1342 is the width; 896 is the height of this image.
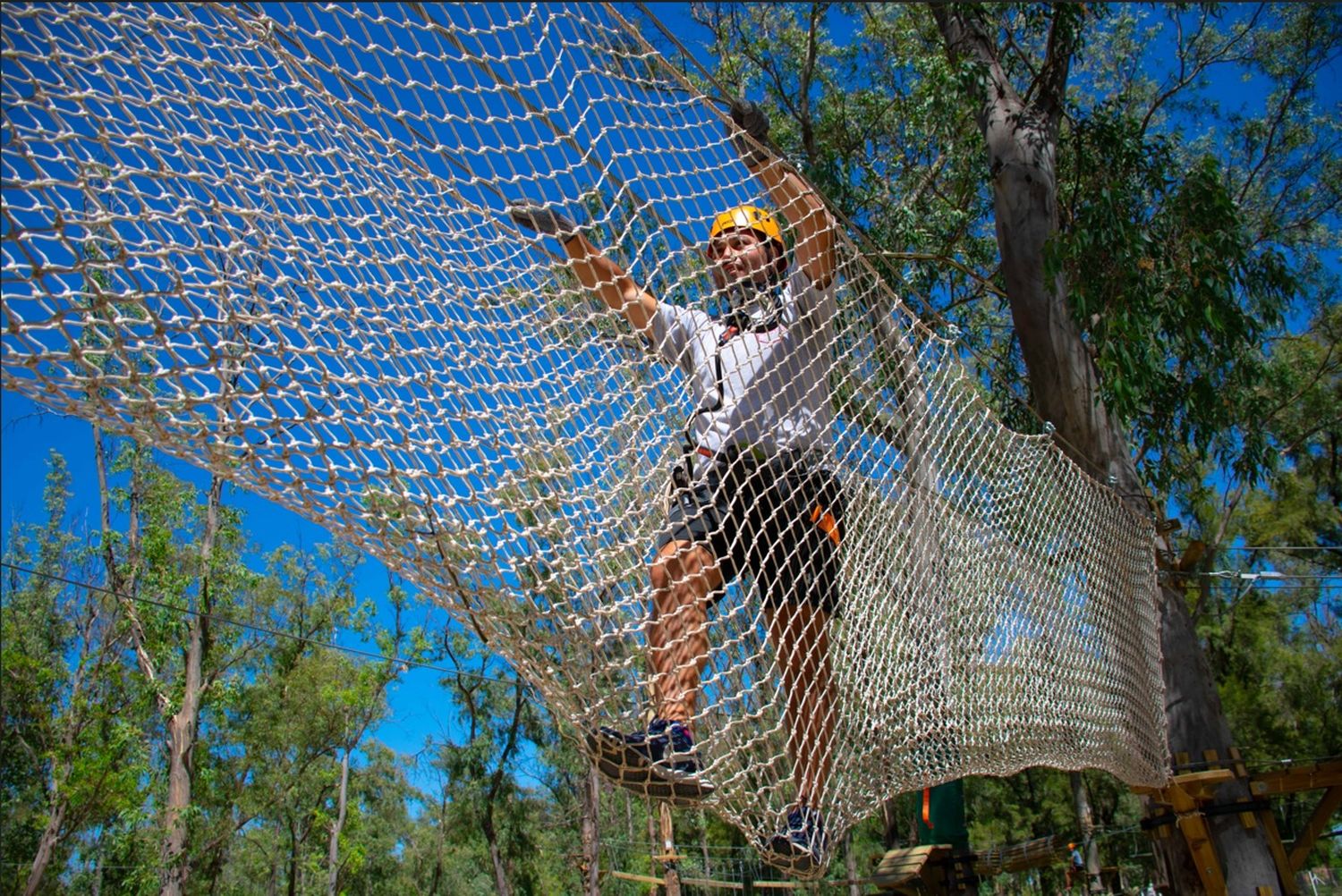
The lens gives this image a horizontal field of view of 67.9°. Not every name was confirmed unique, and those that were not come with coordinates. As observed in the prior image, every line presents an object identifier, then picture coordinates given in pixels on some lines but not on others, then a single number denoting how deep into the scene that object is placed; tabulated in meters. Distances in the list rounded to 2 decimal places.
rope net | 0.98
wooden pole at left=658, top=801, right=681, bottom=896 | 11.42
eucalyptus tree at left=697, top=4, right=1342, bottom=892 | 3.49
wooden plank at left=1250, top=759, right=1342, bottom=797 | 3.64
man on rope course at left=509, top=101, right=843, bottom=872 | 1.41
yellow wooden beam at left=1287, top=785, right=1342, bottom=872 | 3.79
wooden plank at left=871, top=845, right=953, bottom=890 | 4.08
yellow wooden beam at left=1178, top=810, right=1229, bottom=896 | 3.32
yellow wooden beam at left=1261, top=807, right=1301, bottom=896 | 3.51
